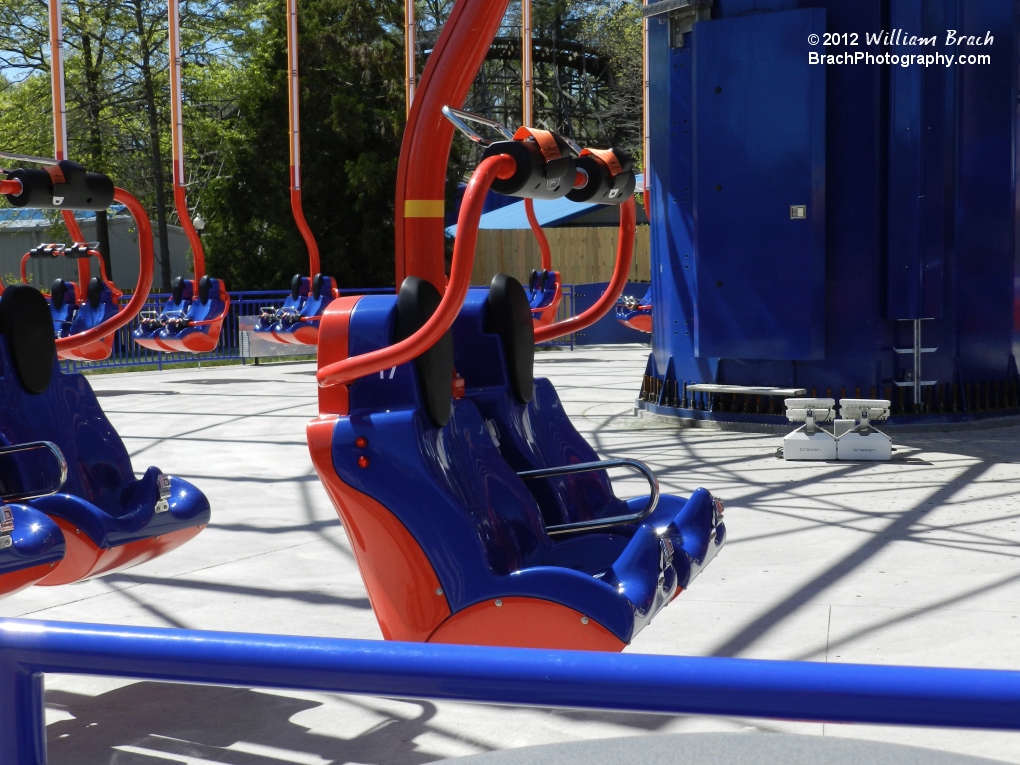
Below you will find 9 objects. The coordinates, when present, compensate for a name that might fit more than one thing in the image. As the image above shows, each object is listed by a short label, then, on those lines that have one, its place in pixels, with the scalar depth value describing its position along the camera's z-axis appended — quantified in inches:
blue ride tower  347.3
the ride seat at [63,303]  611.5
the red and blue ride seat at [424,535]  126.0
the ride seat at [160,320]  593.3
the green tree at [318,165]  971.3
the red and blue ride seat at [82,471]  157.5
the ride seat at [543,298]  560.7
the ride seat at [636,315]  609.0
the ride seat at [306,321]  600.1
